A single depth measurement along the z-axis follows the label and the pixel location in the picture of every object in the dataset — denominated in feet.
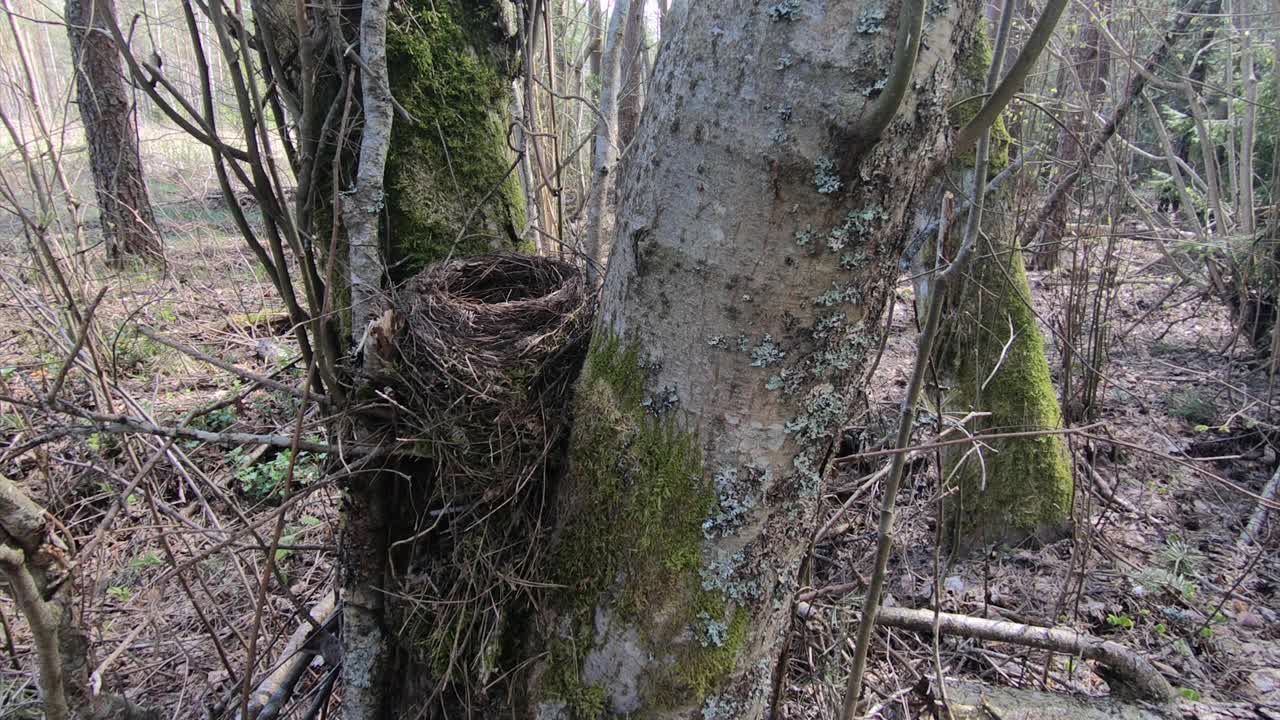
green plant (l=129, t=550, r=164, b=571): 10.42
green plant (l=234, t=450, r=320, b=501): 11.98
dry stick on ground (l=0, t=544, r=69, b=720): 3.83
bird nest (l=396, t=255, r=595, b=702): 4.56
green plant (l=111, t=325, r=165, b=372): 15.31
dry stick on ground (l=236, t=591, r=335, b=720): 5.81
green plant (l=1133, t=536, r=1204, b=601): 9.69
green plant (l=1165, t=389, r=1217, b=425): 13.89
